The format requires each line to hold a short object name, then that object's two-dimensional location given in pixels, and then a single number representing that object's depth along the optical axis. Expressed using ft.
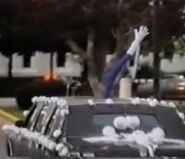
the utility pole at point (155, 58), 67.82
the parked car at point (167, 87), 108.99
